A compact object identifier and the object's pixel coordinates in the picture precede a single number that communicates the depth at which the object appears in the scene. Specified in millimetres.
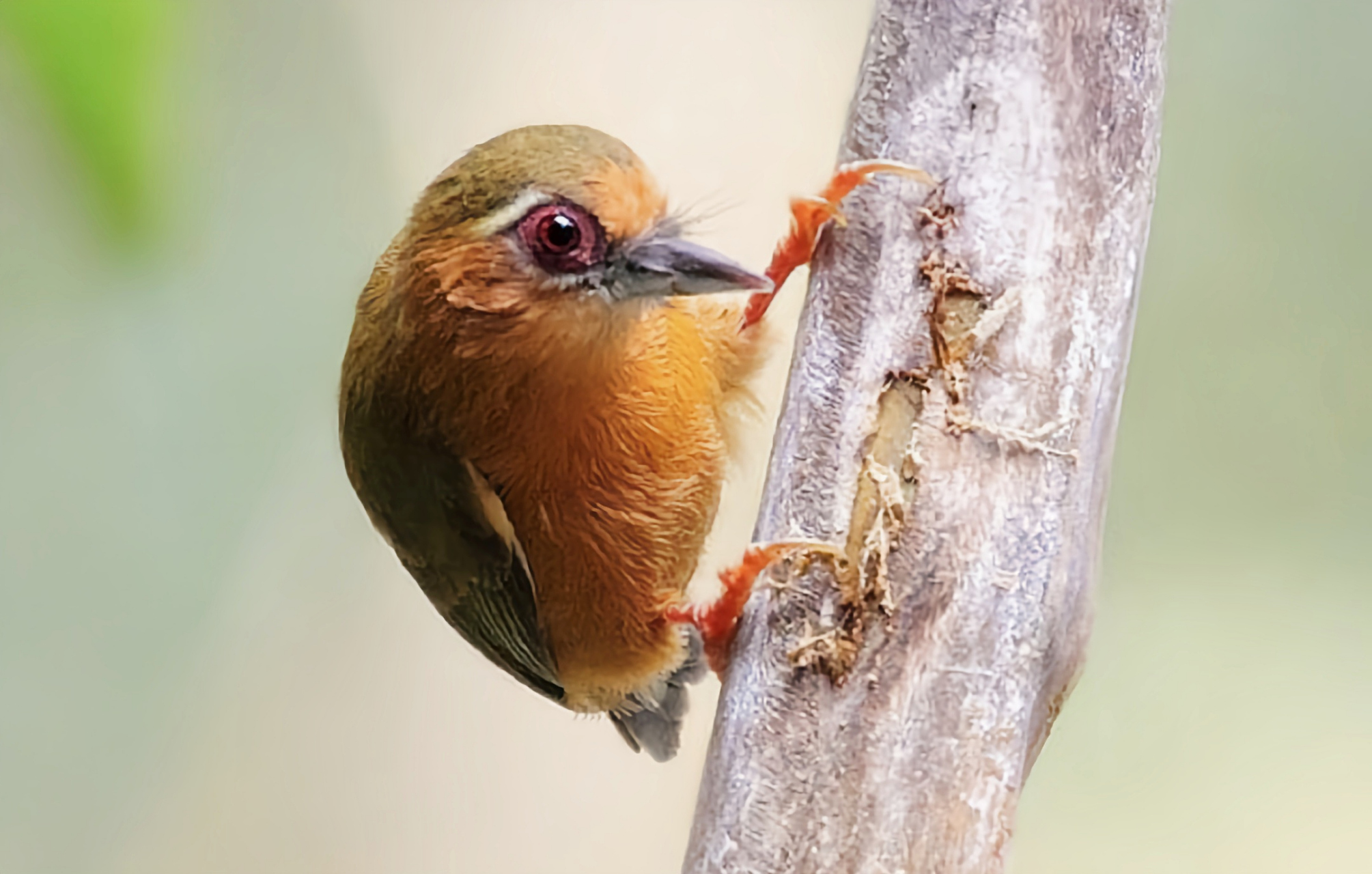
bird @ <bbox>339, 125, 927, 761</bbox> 1841
